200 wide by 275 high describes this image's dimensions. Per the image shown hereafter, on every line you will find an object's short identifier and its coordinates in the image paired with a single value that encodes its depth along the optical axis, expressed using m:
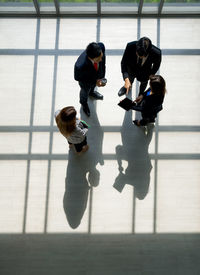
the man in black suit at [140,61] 4.48
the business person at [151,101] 4.55
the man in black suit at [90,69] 4.48
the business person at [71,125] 4.31
